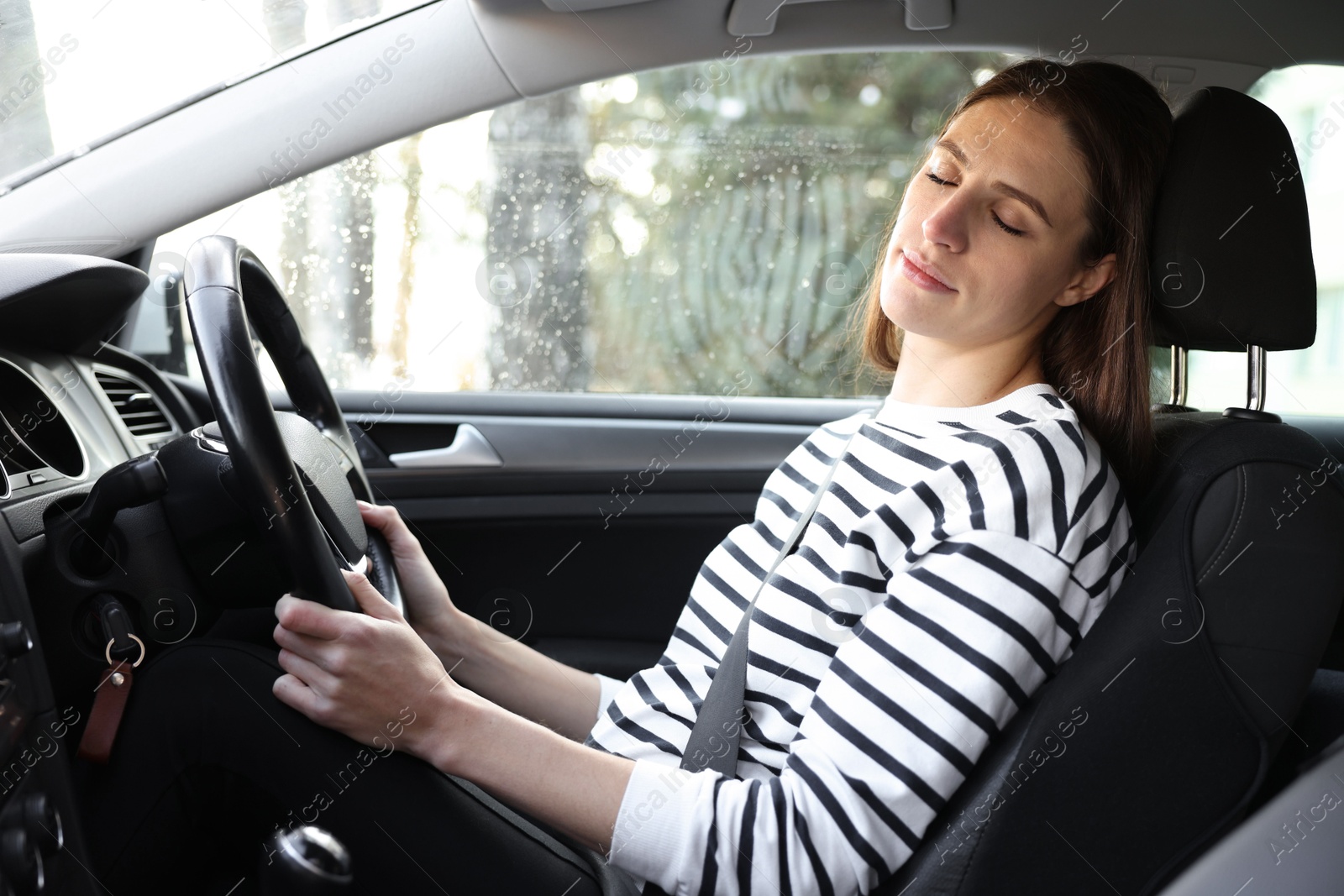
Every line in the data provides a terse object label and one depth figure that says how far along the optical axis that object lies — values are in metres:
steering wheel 0.85
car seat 0.82
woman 0.85
